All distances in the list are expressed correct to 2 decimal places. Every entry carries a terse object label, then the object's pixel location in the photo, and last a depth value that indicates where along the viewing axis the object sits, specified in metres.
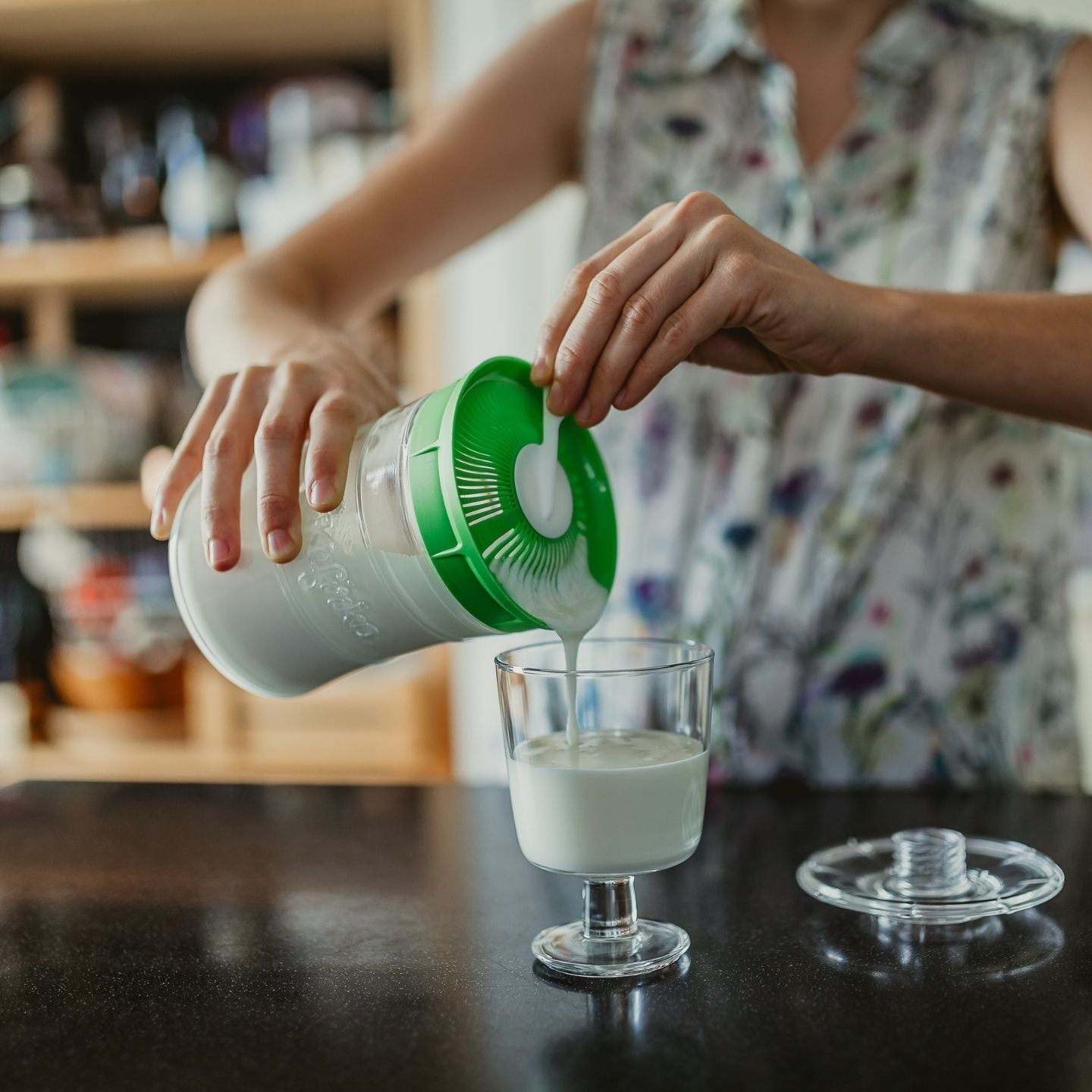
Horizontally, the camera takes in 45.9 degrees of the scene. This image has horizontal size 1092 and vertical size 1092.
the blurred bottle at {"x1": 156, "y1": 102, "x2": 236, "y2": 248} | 2.19
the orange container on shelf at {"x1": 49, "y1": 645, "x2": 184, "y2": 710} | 2.28
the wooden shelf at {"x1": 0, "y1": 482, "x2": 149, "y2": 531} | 2.26
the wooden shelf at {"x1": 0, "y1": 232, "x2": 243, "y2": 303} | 2.19
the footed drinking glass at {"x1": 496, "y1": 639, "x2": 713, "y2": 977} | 0.68
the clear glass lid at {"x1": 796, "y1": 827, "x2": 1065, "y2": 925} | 0.71
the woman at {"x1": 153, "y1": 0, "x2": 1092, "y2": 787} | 1.12
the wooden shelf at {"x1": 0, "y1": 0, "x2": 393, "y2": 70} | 2.15
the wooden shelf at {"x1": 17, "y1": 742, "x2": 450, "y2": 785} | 2.17
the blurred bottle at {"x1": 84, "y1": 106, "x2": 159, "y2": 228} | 2.27
